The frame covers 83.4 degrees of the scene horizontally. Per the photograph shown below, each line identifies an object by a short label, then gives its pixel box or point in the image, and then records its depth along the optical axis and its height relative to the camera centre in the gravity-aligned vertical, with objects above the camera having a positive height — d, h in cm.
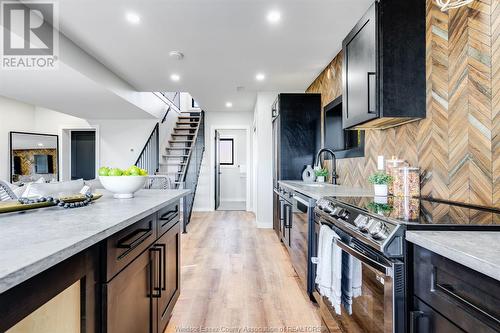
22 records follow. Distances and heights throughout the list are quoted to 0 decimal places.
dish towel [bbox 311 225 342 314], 155 -59
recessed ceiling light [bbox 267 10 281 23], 255 +140
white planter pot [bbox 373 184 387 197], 191 -16
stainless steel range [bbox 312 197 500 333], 103 -32
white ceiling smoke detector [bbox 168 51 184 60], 343 +139
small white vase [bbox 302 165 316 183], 361 -13
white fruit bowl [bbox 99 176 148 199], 170 -11
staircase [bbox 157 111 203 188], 689 +53
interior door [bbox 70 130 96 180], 740 +33
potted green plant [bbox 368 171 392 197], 191 -12
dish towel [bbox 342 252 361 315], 138 -58
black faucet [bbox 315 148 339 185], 332 -8
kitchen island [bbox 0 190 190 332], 63 -30
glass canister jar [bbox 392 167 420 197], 196 -11
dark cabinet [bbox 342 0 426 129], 187 +72
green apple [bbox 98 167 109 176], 173 -4
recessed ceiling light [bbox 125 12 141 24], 258 +139
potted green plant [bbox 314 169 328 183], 359 -10
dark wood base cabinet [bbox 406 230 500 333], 69 -33
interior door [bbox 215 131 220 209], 720 -3
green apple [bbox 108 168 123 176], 173 -4
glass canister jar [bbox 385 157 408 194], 207 -1
